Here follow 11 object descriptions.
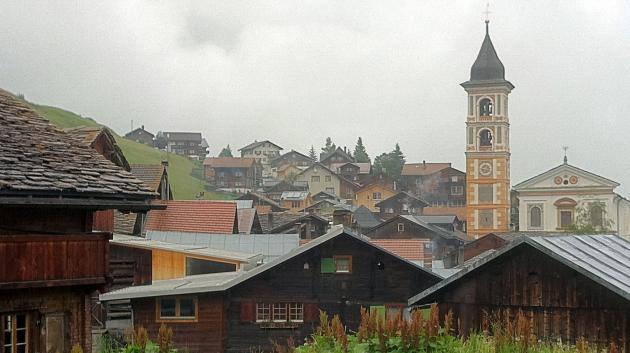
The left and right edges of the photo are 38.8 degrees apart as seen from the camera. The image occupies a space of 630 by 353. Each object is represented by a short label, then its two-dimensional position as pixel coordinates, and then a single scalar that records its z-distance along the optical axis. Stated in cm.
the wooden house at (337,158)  13438
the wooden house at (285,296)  2991
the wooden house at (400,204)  9862
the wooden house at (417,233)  6738
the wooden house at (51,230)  1317
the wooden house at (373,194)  10874
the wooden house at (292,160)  14175
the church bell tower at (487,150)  8925
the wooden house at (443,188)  10988
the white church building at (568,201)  8125
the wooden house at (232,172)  11675
